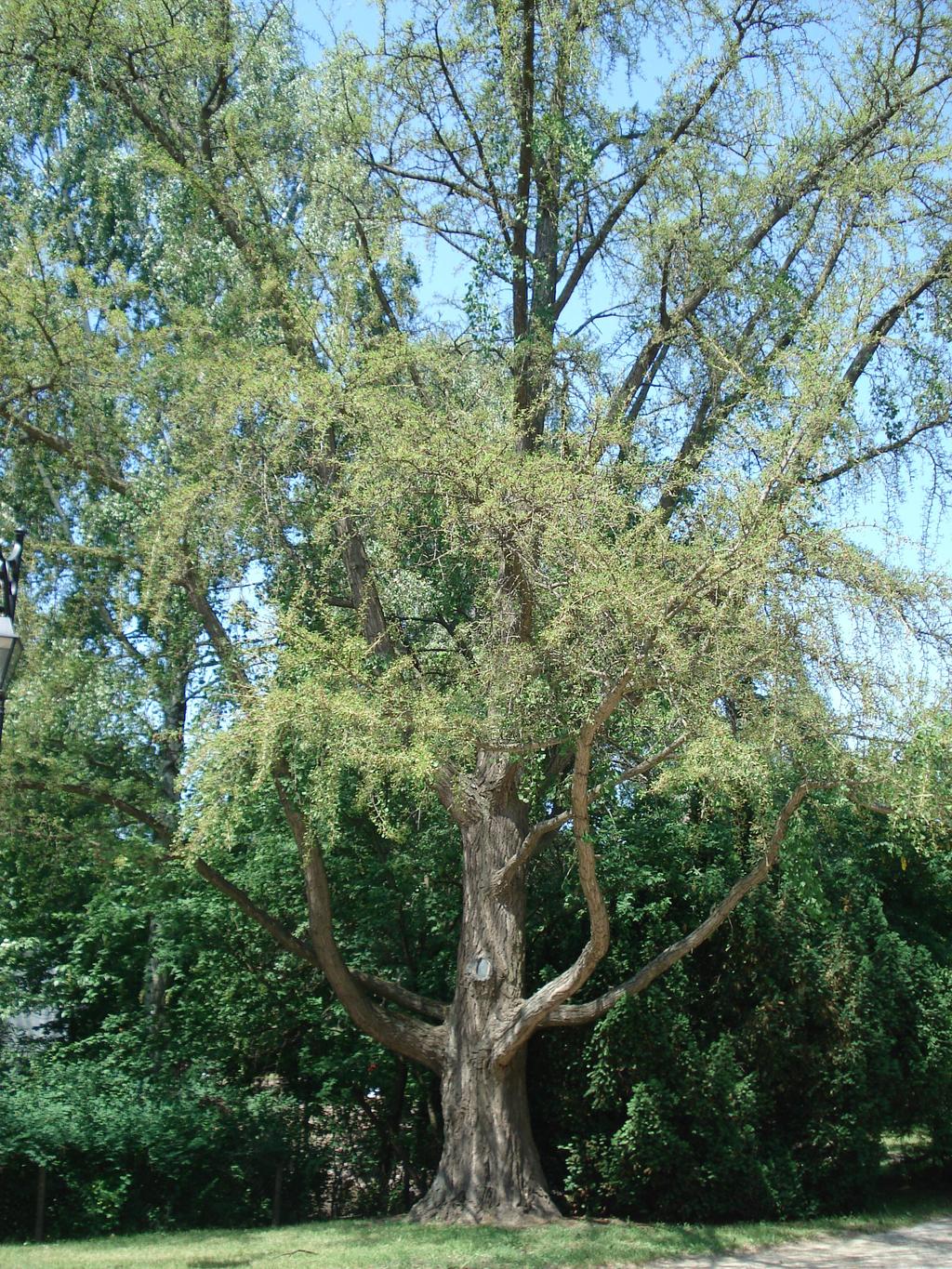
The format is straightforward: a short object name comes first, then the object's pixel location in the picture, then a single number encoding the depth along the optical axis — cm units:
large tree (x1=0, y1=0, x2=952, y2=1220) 841
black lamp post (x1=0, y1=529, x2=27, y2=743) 615
